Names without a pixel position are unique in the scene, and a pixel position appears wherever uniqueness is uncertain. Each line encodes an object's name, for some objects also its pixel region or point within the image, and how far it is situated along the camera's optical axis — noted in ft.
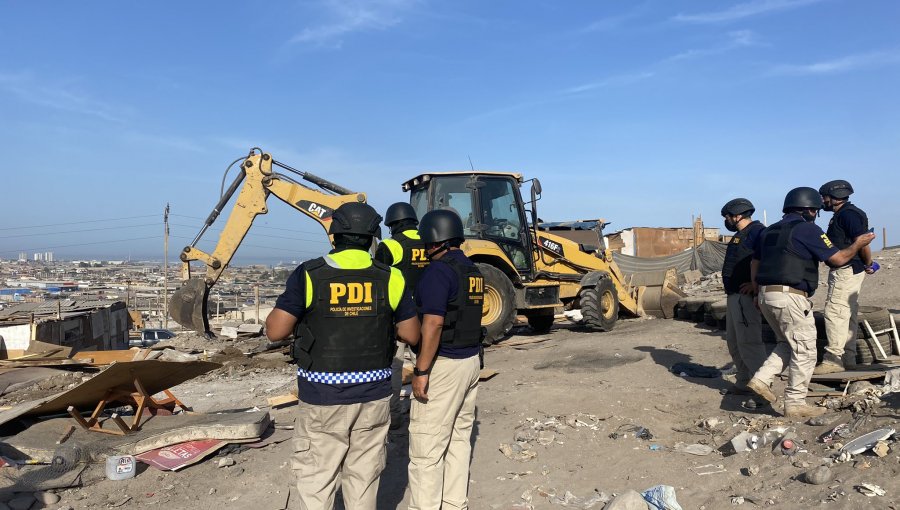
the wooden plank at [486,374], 25.13
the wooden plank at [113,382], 18.06
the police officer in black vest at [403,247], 17.48
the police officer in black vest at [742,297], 20.21
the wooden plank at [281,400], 22.85
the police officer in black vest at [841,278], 20.64
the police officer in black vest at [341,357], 10.94
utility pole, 89.10
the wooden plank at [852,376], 18.54
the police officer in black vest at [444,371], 12.25
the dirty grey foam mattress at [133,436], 16.99
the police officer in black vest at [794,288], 16.84
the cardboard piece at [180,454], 16.49
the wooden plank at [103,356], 30.17
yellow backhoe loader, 33.99
